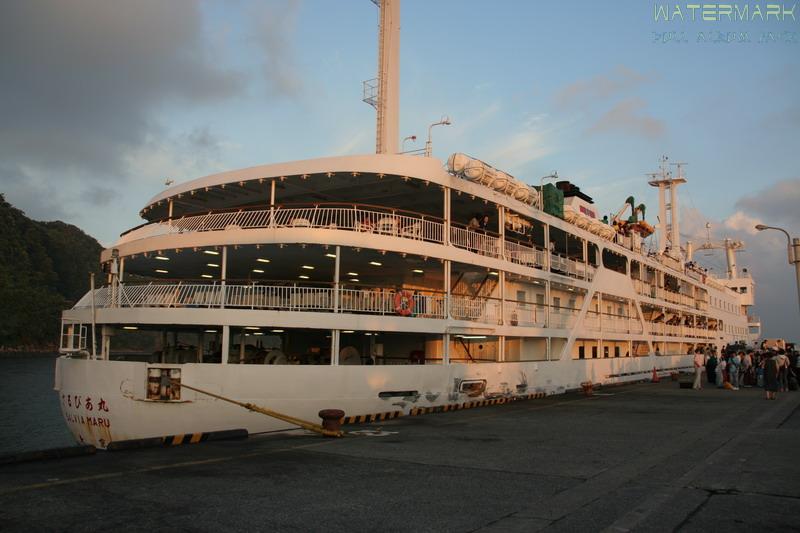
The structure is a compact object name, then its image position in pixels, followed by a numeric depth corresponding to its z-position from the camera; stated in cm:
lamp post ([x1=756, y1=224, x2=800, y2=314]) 1736
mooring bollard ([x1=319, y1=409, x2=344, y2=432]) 1382
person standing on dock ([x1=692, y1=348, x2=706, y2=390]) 2822
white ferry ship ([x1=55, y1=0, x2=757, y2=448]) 1517
